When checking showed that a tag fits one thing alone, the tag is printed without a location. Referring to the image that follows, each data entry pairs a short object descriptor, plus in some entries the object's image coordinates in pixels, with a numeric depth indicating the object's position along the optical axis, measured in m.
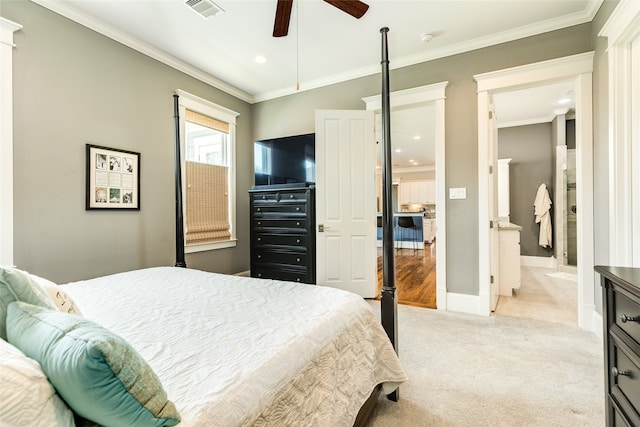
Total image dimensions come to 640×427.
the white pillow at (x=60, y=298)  0.93
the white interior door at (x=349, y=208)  3.28
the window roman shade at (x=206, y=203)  3.37
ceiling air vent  2.23
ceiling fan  1.83
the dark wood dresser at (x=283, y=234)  3.25
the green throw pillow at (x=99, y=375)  0.51
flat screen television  3.52
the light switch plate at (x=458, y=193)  2.95
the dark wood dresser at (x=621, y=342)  0.84
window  3.33
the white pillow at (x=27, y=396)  0.46
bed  0.52
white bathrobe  4.99
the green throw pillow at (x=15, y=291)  0.68
